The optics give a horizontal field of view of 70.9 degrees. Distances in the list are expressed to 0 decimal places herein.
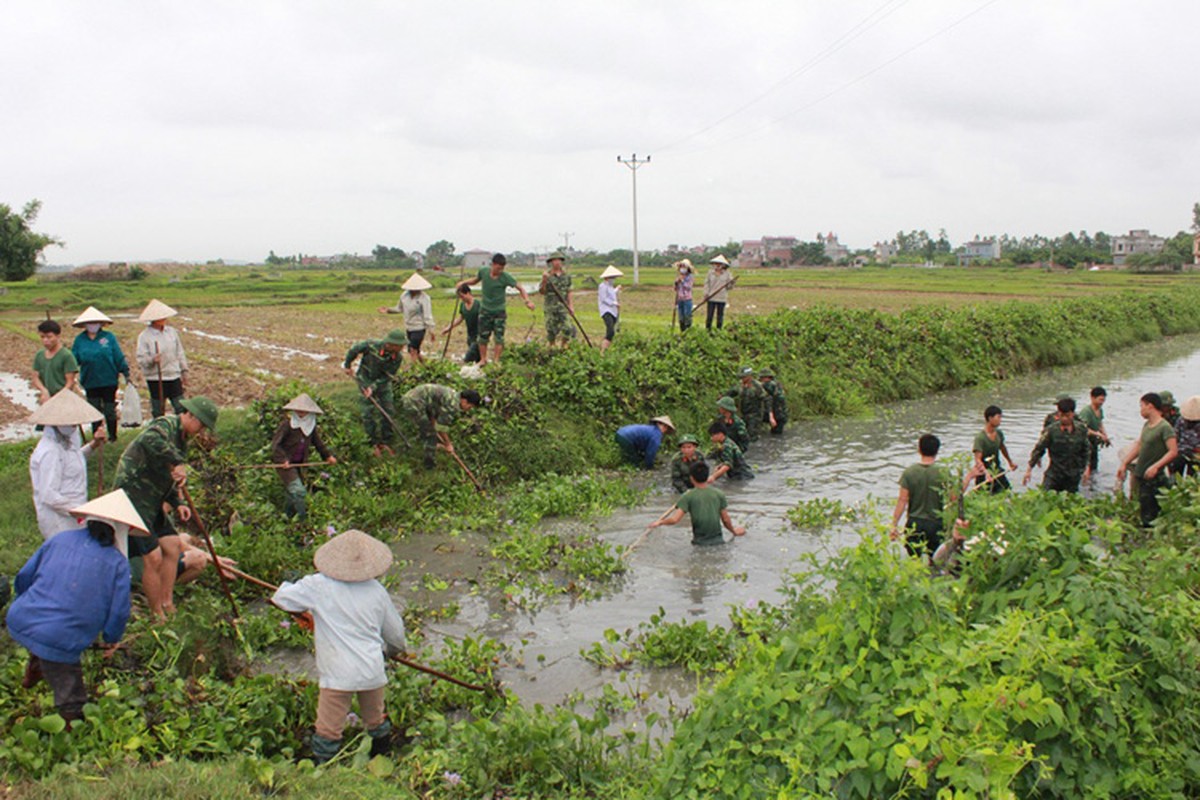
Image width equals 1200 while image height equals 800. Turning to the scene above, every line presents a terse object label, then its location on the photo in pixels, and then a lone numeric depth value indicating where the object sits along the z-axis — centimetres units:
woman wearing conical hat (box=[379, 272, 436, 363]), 1305
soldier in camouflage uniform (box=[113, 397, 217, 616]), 686
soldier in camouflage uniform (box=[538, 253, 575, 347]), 1423
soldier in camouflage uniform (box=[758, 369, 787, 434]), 1470
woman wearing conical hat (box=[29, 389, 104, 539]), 648
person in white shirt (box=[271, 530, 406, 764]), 525
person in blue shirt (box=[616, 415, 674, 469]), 1277
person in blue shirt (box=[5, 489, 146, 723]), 511
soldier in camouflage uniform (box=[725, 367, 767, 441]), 1443
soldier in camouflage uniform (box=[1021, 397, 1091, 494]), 973
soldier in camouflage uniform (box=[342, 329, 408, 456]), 1064
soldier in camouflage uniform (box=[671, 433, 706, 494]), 1034
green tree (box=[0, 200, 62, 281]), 4094
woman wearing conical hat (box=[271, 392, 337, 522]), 948
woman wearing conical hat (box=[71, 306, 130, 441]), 1028
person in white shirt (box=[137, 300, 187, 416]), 1057
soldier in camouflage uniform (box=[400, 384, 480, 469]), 1079
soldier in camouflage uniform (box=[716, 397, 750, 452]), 1257
